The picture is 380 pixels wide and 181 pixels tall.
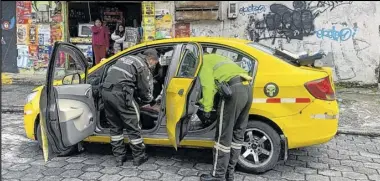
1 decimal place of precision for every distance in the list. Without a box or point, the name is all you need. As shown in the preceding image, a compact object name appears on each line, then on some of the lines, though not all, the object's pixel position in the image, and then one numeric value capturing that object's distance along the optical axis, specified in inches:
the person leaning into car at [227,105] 166.6
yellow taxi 173.0
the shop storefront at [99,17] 435.2
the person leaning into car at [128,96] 186.1
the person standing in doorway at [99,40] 422.3
